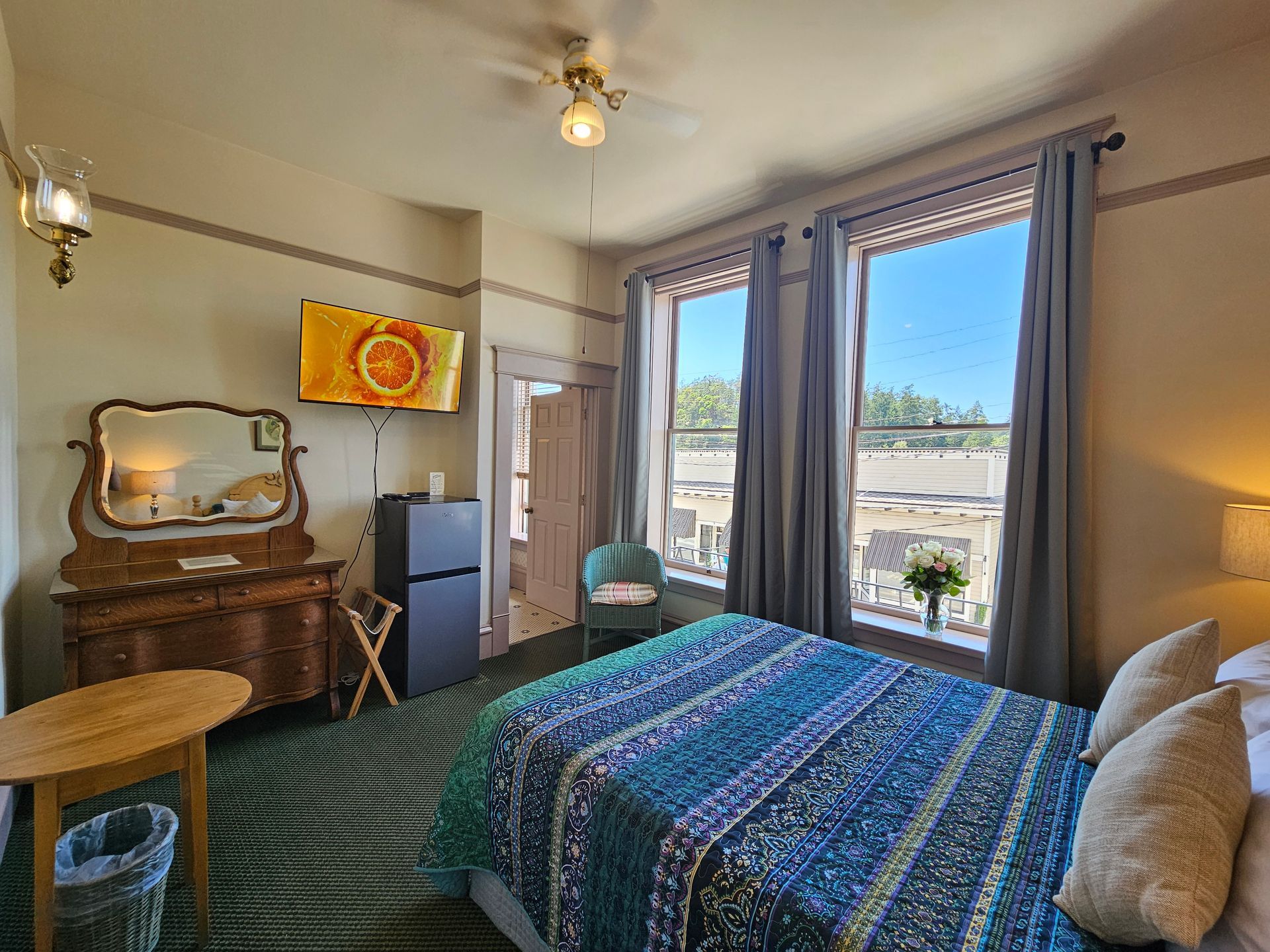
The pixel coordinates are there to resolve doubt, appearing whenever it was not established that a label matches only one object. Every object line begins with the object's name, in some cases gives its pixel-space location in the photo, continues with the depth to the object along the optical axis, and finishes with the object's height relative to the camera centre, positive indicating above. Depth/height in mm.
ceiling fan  2088 +1477
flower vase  2730 -730
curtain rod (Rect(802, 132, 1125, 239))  2227 +1466
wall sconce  1349 +659
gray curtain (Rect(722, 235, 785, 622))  3293 +25
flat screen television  2924 +598
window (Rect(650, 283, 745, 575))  3877 +364
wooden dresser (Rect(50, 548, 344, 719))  2164 -765
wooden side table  1298 -777
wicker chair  3562 -826
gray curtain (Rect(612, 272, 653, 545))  4074 +374
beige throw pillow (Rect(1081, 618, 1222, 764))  1394 -549
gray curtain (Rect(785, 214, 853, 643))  2998 +170
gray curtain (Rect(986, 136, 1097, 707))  2281 +108
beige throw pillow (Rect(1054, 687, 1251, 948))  849 -626
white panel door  4488 -325
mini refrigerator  3113 -772
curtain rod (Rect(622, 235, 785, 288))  3316 +1485
